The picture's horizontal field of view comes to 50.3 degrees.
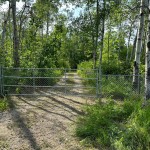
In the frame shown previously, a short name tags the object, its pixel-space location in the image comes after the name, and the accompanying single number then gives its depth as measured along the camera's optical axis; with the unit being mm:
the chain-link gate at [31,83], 7252
